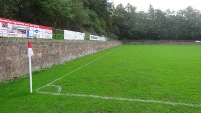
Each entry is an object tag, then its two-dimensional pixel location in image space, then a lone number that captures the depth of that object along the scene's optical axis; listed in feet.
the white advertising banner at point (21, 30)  24.12
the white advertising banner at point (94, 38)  77.55
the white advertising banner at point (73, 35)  47.14
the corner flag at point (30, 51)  18.34
